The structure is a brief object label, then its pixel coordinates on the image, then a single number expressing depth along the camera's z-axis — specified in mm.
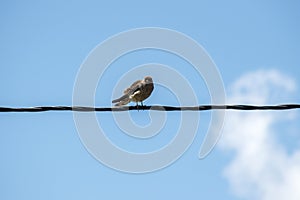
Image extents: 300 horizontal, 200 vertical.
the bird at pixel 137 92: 19953
